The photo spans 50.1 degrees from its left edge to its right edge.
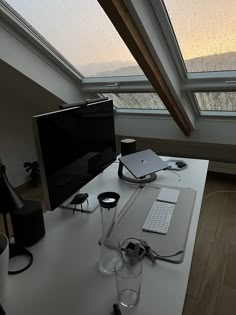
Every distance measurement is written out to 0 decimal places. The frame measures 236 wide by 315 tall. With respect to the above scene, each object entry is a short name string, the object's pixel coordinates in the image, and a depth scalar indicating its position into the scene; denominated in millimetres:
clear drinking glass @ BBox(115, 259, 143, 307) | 822
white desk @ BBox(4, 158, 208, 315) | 806
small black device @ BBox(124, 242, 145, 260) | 965
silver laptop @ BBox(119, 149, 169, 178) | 1608
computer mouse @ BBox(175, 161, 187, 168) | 1855
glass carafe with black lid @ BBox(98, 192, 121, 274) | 977
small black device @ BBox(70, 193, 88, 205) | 1380
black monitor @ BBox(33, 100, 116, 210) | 1064
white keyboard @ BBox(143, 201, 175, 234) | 1165
